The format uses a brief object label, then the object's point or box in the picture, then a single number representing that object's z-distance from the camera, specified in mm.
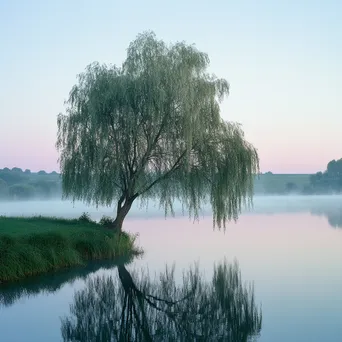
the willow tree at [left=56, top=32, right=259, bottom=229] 19839
